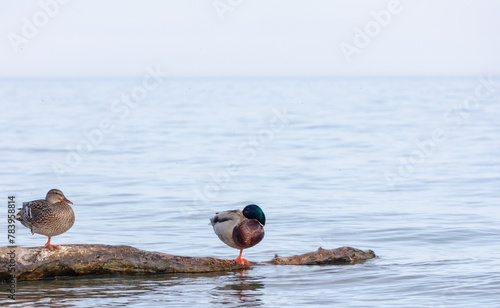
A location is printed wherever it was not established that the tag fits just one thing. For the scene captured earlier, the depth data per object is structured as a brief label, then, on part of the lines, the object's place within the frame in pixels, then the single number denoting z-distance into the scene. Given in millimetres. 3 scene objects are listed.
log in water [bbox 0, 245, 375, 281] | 17391
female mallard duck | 17812
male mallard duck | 19625
